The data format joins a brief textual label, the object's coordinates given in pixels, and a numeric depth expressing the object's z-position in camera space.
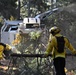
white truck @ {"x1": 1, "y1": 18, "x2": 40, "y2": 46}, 20.28
